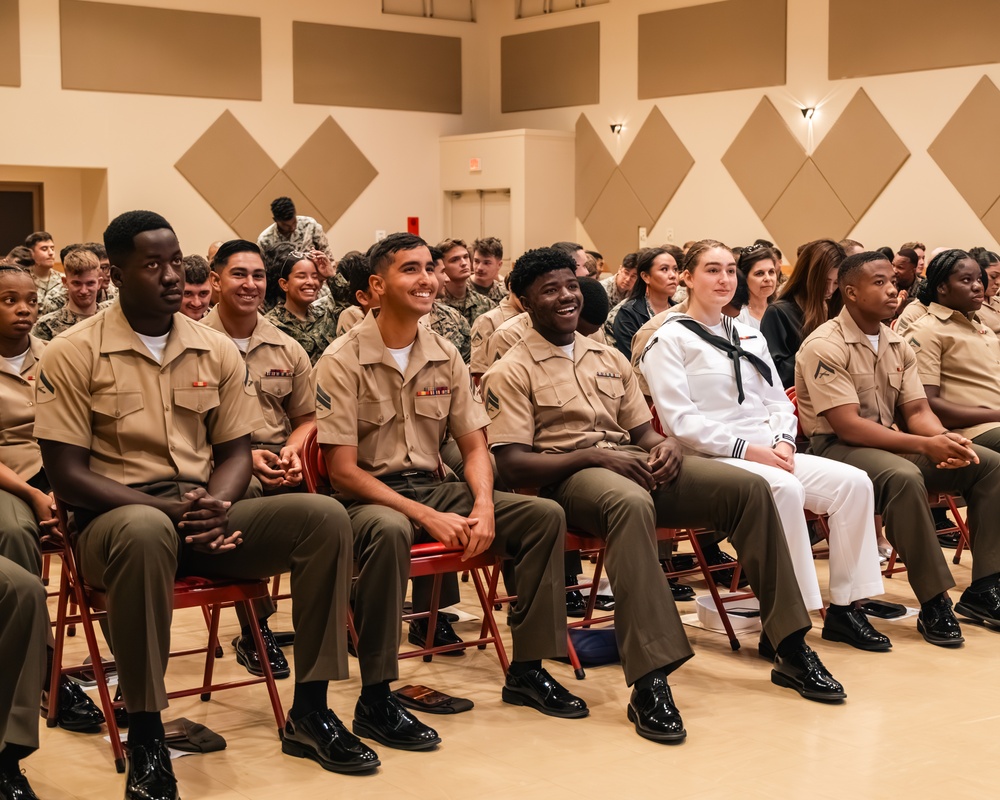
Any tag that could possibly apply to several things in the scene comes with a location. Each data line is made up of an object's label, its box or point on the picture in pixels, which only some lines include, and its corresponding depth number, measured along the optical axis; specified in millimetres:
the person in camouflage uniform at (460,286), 7891
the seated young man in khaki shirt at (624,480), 3779
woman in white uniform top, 4547
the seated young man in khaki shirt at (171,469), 3326
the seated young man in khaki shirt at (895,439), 4668
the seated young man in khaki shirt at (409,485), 3557
